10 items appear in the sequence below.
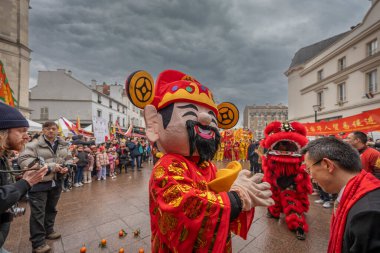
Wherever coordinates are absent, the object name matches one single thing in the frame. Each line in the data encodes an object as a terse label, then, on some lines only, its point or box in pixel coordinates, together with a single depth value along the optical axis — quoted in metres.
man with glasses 1.04
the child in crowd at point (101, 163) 8.34
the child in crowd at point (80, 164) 7.31
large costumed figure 1.23
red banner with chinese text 5.20
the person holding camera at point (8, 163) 1.48
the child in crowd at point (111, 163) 9.26
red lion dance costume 3.58
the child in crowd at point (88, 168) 7.82
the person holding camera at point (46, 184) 2.91
